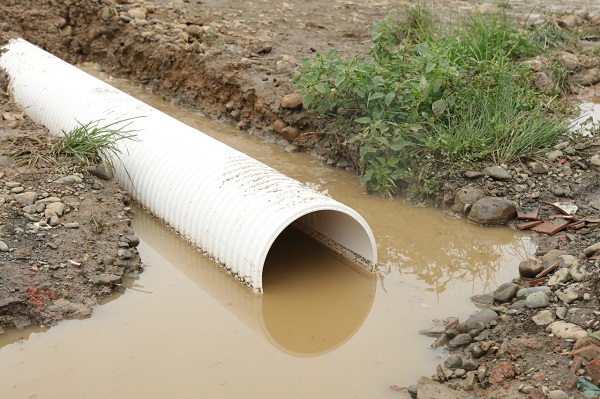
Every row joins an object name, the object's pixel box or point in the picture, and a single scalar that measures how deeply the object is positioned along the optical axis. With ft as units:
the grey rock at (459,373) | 13.01
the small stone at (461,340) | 13.91
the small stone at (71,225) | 16.47
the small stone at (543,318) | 13.57
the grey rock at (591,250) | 15.30
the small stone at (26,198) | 16.80
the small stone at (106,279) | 15.27
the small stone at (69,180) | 17.87
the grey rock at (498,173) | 19.07
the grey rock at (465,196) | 18.83
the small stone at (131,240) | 16.67
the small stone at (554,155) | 19.61
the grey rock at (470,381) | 12.66
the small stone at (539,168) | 19.31
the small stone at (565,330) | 12.91
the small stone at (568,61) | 24.72
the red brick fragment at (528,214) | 18.25
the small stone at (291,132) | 22.41
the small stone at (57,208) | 16.70
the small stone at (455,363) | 13.16
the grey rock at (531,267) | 15.80
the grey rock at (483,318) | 14.23
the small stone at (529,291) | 14.58
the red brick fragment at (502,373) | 12.54
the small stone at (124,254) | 16.20
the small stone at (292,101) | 22.11
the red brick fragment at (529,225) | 18.12
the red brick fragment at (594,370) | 11.78
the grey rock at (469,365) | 13.09
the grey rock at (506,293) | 15.11
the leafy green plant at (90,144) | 18.81
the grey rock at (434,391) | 12.28
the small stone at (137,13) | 27.68
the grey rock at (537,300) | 14.15
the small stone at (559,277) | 14.73
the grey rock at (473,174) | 19.19
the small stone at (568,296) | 13.92
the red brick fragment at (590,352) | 12.14
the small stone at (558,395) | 11.62
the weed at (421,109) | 19.65
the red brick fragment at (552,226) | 17.69
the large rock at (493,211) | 18.35
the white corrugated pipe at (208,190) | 15.70
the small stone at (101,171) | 18.67
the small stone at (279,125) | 22.68
